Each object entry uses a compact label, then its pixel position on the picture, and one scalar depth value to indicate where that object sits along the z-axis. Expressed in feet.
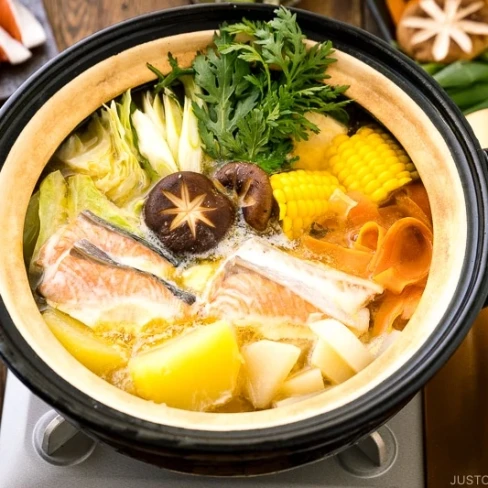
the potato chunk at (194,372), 1.95
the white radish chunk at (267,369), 2.02
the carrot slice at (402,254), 2.16
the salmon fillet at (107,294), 2.07
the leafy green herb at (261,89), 2.22
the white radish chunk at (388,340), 2.05
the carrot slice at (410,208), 2.20
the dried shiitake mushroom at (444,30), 3.01
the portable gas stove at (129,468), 2.17
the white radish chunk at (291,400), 1.98
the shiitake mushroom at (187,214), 2.16
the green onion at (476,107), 2.90
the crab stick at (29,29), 2.93
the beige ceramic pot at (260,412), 1.84
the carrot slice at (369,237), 2.21
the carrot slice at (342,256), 2.20
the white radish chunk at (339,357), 2.04
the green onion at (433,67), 3.03
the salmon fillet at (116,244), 2.14
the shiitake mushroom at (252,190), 2.19
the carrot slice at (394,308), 2.10
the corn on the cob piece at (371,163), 2.25
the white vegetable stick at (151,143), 2.31
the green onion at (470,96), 2.94
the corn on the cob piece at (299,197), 2.20
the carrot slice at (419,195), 2.21
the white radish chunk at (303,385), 2.02
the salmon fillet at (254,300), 2.09
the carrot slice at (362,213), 2.26
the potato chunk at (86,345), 2.01
